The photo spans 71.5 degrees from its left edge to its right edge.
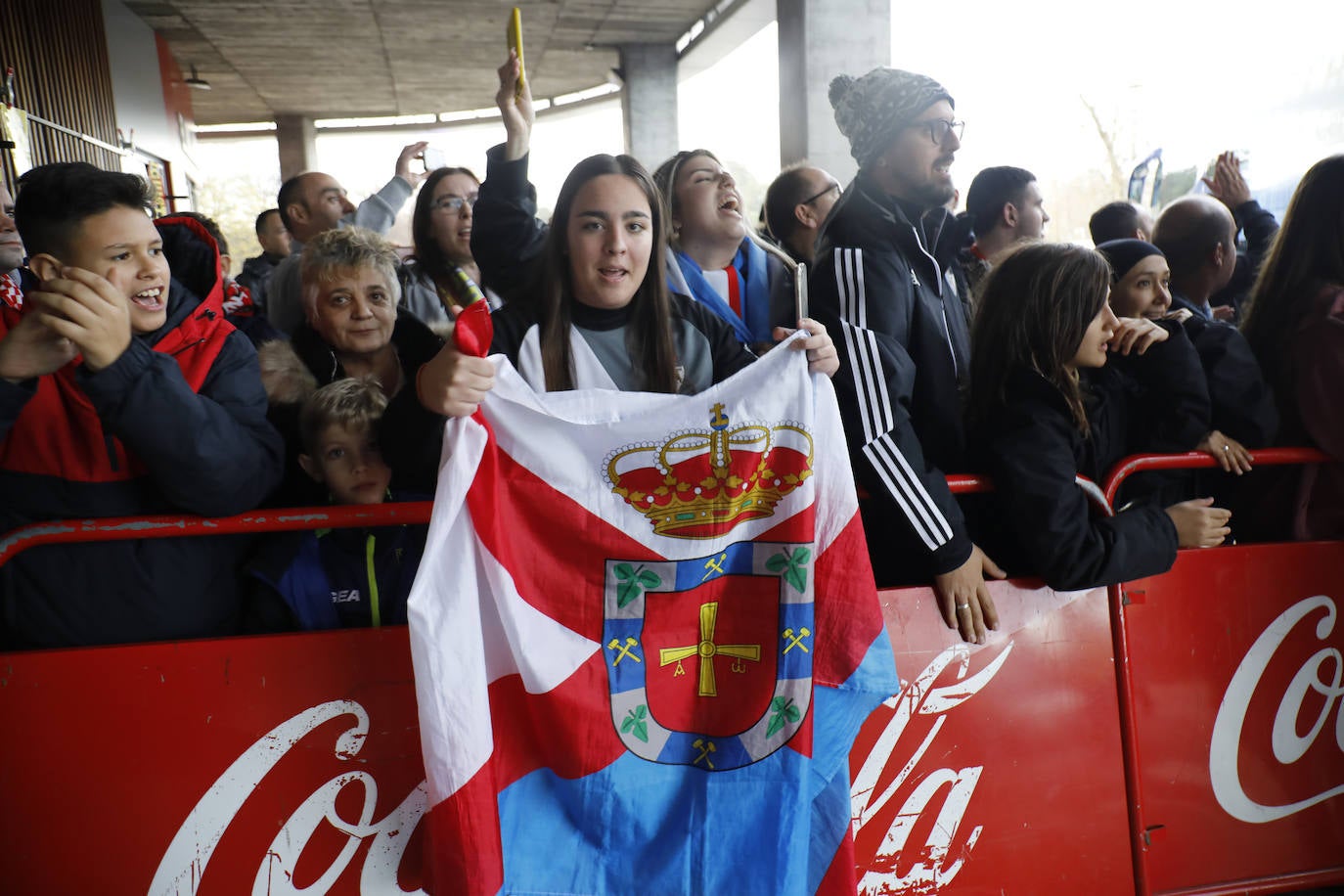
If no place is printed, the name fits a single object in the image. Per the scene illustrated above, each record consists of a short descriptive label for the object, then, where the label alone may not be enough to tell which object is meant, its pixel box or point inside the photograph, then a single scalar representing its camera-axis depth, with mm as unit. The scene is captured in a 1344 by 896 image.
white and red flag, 2131
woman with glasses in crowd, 3951
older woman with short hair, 2908
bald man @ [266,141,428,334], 4719
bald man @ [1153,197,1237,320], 3973
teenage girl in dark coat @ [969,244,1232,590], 2477
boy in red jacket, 2004
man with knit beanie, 2422
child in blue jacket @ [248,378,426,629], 2346
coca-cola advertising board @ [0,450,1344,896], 2170
